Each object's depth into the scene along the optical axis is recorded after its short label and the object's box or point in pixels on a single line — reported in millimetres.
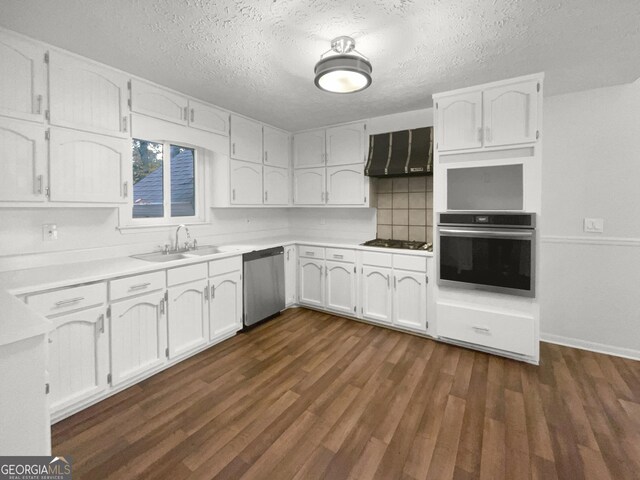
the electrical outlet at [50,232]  2219
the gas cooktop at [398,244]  3292
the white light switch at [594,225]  2773
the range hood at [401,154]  3207
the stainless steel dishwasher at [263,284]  3248
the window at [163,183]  2912
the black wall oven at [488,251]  2523
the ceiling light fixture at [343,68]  1943
